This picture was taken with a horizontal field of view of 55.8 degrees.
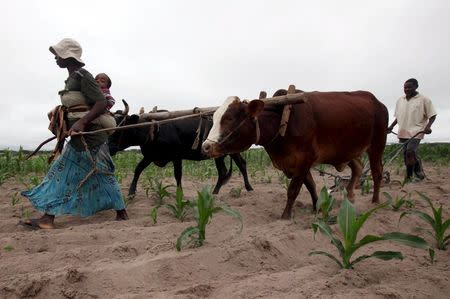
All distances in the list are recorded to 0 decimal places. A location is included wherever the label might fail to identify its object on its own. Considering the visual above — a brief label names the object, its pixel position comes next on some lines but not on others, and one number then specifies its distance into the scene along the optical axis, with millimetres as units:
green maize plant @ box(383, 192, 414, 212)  4906
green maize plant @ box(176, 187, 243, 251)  3415
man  7823
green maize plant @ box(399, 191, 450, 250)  3520
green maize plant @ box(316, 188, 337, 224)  4168
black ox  6578
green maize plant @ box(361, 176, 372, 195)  6584
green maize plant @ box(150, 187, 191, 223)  4496
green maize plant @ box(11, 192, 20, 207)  5422
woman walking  4430
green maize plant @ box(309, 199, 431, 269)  2786
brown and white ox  4297
